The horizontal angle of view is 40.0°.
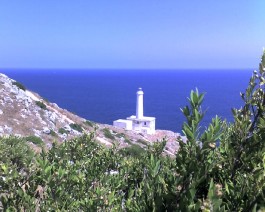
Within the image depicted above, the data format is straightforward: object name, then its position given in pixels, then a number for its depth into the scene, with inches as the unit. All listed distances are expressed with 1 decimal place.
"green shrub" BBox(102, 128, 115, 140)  1762.3
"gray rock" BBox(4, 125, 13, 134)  1278.9
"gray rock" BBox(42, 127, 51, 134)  1422.6
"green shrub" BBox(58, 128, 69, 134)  1503.2
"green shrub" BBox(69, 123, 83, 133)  1674.5
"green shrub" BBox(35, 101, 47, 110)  1713.6
